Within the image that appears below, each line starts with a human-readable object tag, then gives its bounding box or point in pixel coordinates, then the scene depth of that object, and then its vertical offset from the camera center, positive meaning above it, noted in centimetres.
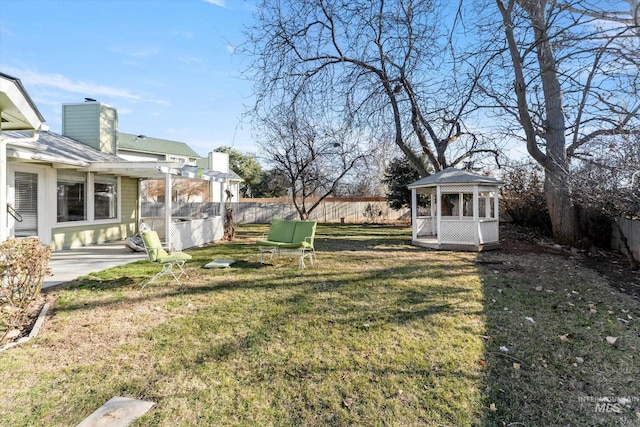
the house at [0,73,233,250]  734 +100
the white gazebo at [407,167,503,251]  1059 -30
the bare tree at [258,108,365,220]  1555 +314
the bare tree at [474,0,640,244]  493 +259
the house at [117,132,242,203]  2688 +504
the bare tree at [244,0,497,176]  822 +431
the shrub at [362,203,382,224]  2316 +7
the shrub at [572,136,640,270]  573 +64
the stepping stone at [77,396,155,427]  227 -143
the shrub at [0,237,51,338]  358 -72
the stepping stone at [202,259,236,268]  742 -115
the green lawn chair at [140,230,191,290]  579 -74
